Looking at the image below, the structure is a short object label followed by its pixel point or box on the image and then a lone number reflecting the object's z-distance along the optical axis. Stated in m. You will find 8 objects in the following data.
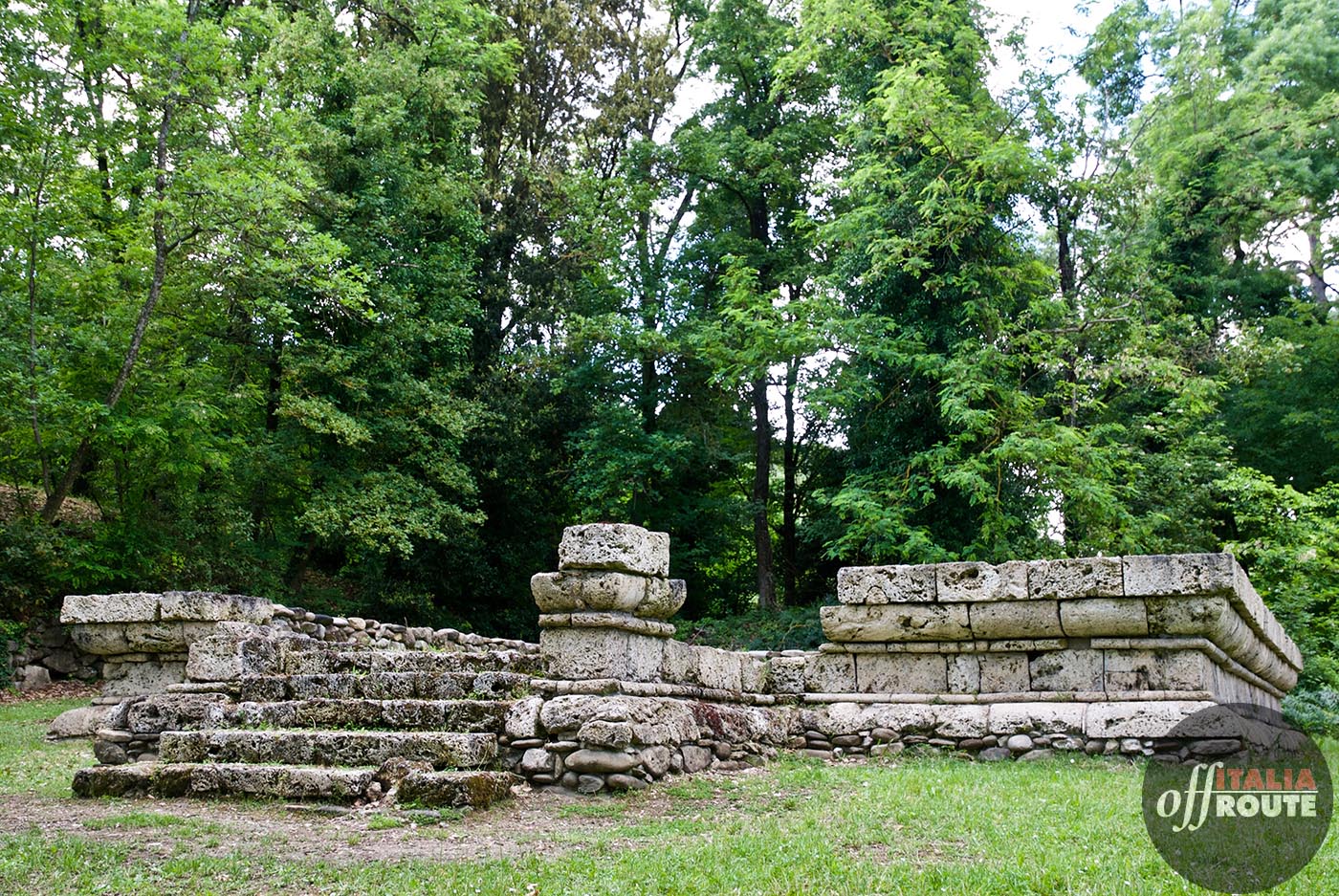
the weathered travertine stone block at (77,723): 10.33
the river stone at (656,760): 6.96
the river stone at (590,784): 6.79
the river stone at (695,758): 7.58
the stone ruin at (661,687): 6.94
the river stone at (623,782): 6.79
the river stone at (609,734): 6.82
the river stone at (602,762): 6.81
